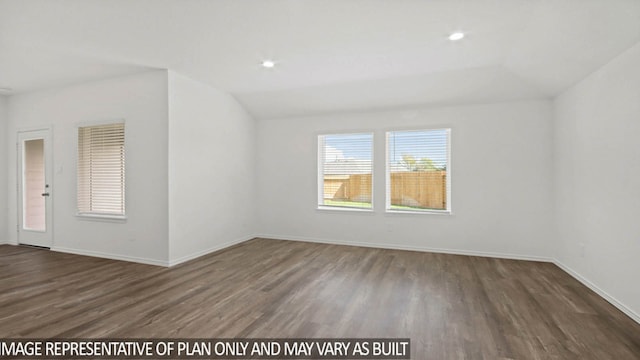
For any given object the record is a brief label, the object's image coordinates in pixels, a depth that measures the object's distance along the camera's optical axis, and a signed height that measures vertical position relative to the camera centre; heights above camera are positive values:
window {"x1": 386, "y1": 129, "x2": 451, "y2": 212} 5.21 +0.11
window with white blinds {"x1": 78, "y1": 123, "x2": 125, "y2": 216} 4.61 +0.08
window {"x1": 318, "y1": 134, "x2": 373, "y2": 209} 5.76 +0.13
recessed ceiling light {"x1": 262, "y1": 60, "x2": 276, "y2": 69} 3.94 +1.56
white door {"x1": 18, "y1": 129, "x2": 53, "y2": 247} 5.20 -0.26
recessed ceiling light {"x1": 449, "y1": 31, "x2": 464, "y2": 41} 3.07 +1.52
